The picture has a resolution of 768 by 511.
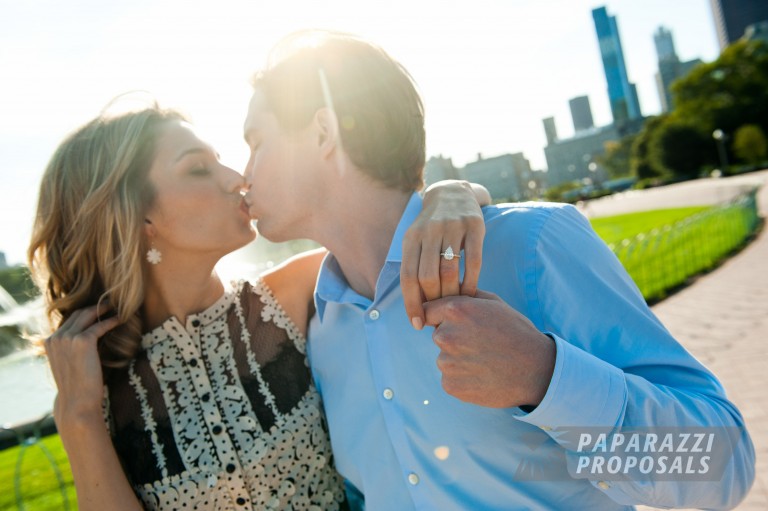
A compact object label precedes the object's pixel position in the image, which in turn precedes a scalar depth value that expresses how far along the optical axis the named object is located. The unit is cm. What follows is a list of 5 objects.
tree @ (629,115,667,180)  7669
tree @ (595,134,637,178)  11070
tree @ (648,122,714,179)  6388
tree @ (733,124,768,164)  5306
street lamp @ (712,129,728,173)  5606
